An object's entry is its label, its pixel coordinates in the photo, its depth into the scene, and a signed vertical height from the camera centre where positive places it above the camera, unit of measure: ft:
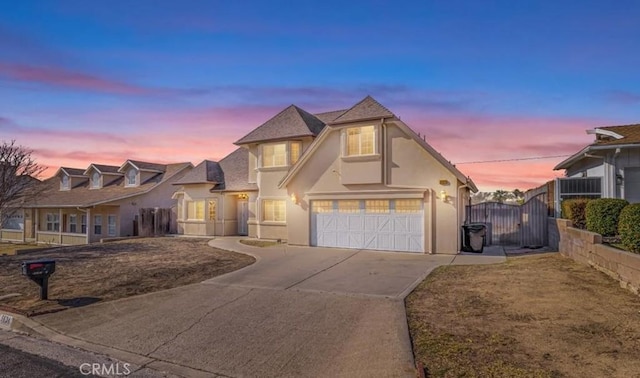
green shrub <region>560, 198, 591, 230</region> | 41.62 -1.65
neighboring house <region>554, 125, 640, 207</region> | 44.70 +4.04
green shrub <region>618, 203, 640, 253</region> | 26.00 -2.22
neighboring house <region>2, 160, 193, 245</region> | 92.68 -1.11
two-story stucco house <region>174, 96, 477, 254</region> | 49.62 +1.97
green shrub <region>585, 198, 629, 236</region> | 33.22 -1.63
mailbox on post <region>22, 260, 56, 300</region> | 27.29 -5.83
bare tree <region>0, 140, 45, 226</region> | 67.36 +5.73
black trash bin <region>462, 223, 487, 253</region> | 51.72 -5.92
